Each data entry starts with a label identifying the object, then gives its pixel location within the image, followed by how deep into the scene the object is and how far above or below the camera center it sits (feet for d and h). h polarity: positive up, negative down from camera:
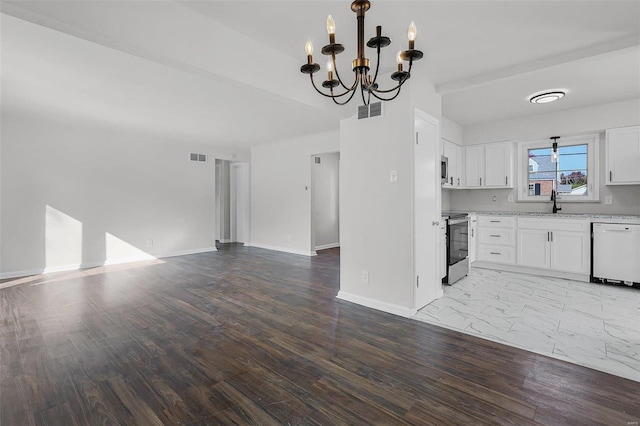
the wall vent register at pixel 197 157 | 22.43 +4.06
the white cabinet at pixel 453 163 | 16.29 +2.73
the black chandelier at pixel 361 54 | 4.96 +2.66
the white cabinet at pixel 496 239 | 15.87 -1.55
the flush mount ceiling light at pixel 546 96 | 12.75 +4.88
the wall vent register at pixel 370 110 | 10.66 +3.58
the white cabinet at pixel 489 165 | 17.19 +2.62
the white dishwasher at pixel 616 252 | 12.78 -1.86
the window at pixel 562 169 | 15.61 +2.20
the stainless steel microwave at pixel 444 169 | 15.17 +2.10
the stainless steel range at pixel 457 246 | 13.41 -1.69
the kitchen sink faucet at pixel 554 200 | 16.21 +0.53
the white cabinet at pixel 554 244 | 13.91 -1.65
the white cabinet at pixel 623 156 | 13.74 +2.48
